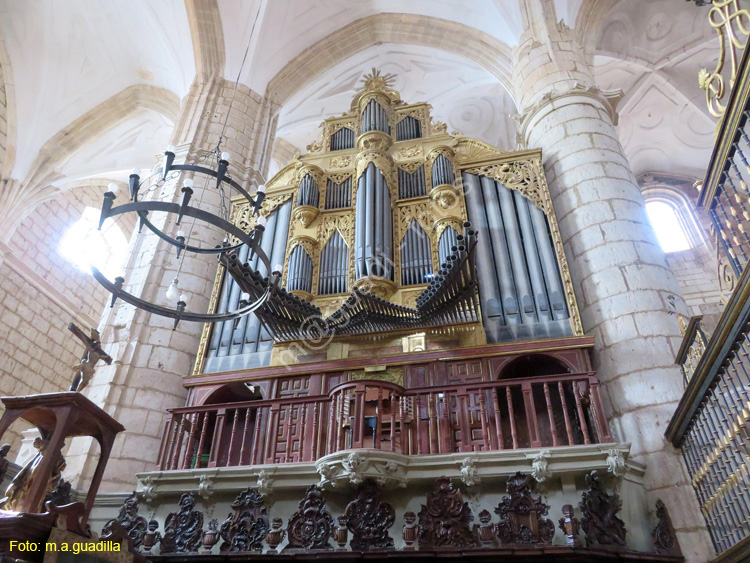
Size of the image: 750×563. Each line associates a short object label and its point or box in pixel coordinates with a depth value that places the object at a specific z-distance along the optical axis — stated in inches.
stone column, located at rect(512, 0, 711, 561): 230.1
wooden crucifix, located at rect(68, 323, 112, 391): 190.2
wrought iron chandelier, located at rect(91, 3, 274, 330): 205.2
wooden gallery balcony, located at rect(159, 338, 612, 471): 215.9
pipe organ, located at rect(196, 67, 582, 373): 267.1
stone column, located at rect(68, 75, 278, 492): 280.7
